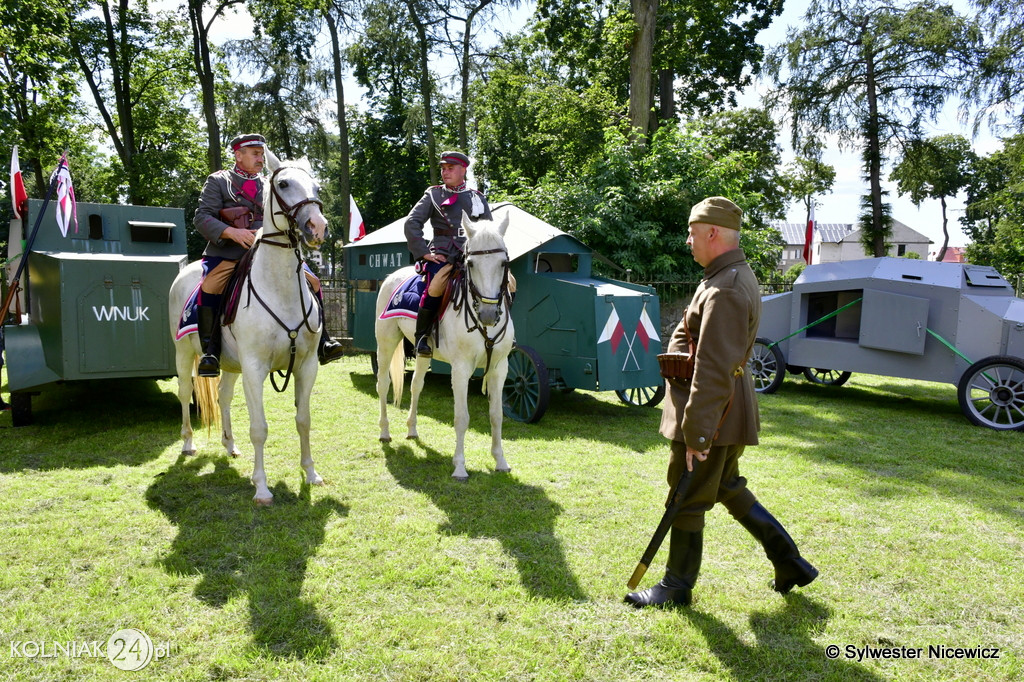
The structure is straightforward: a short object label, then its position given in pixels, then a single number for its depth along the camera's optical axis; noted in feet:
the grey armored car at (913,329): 26.23
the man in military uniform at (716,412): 9.96
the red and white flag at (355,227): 43.65
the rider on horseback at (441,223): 20.16
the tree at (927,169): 69.00
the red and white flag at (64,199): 23.17
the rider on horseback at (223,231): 17.37
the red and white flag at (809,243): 44.90
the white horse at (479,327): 17.26
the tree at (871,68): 62.18
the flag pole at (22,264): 23.79
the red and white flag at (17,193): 24.40
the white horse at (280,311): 14.90
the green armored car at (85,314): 22.30
